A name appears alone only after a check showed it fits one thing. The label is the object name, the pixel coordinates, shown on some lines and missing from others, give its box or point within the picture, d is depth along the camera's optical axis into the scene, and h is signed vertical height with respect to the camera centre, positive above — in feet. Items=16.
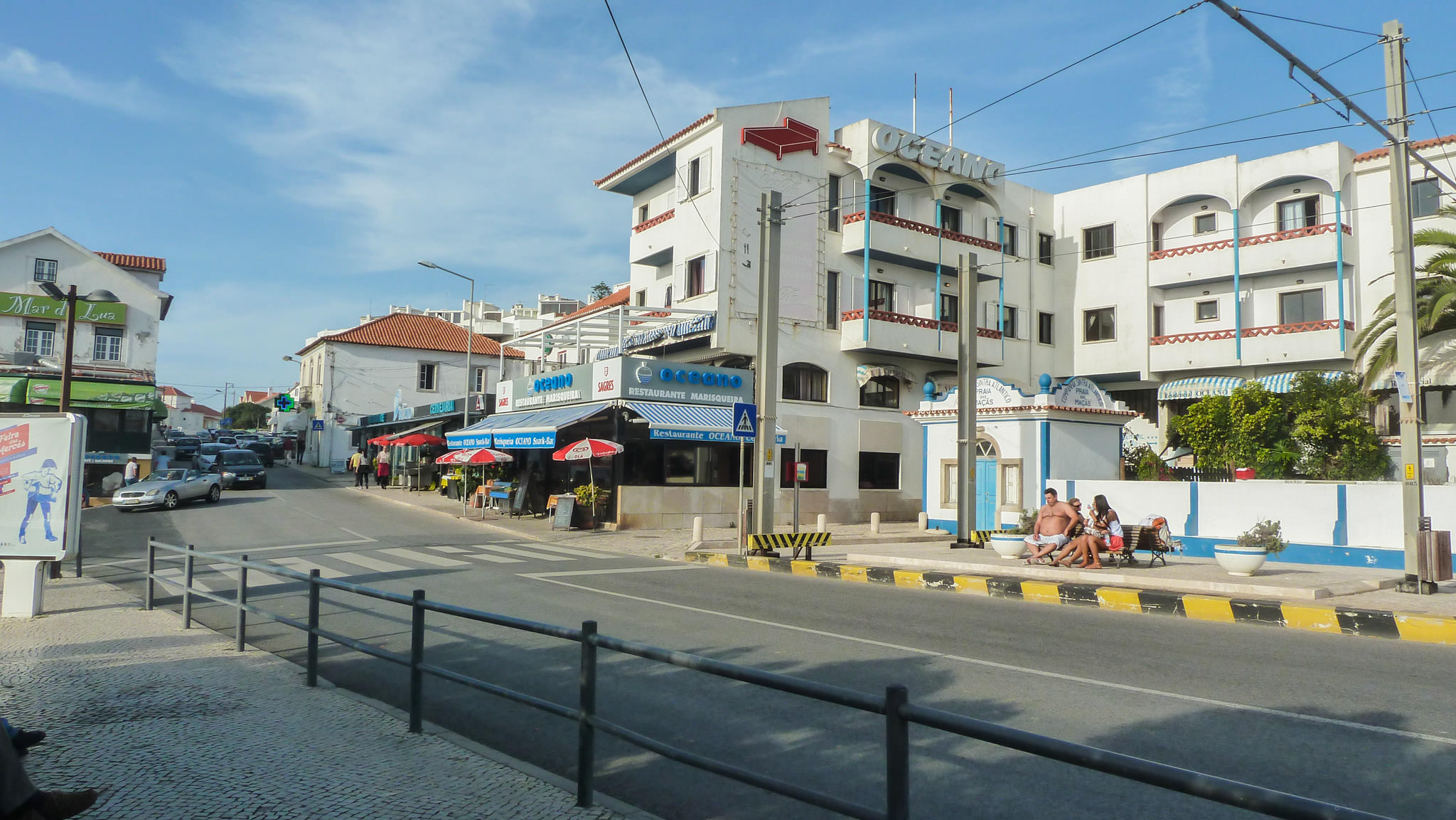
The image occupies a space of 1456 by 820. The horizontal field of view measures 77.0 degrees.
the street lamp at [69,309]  53.83 +9.56
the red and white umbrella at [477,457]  92.43 +1.25
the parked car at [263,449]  181.06 +3.00
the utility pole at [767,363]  58.65 +7.18
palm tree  76.89 +15.82
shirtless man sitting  51.03 -2.74
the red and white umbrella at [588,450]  79.71 +1.84
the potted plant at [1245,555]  44.60 -3.45
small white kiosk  72.64 +3.16
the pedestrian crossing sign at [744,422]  59.11 +3.39
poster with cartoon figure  33.37 -0.89
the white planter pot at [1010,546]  54.34 -3.94
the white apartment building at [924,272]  97.81 +24.00
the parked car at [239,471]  122.01 -0.86
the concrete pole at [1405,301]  40.81 +8.53
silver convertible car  91.45 -2.85
